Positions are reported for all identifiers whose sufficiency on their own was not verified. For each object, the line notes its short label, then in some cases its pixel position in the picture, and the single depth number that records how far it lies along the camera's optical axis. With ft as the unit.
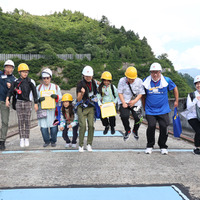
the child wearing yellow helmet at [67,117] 21.40
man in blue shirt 18.42
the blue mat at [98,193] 9.87
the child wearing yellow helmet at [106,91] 20.06
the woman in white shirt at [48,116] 20.98
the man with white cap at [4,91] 20.51
